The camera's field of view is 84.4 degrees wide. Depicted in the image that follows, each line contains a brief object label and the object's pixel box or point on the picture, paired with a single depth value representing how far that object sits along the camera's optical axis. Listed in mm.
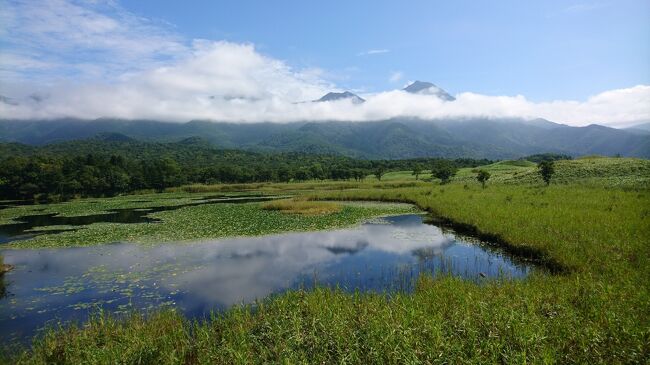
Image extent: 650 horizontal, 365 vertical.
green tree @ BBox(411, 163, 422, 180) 118112
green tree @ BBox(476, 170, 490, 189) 71062
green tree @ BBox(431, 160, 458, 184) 93500
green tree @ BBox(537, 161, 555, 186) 59006
